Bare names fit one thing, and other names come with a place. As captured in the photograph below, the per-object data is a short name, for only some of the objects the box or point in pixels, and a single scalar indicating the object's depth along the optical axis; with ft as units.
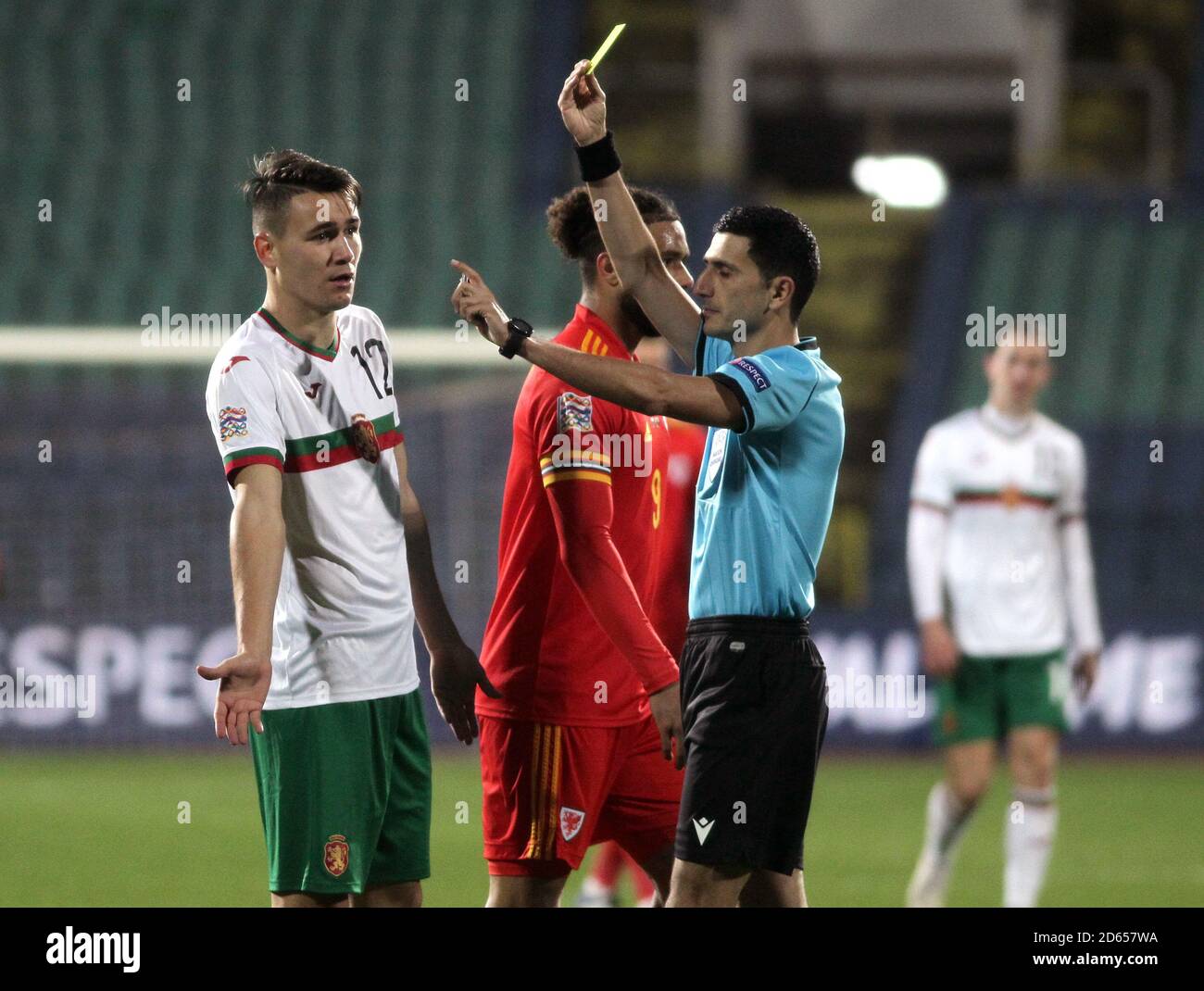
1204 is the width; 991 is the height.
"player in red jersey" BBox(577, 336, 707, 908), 29.66
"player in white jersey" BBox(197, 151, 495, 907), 24.40
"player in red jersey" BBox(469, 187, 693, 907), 27.43
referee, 24.35
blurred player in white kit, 42.37
